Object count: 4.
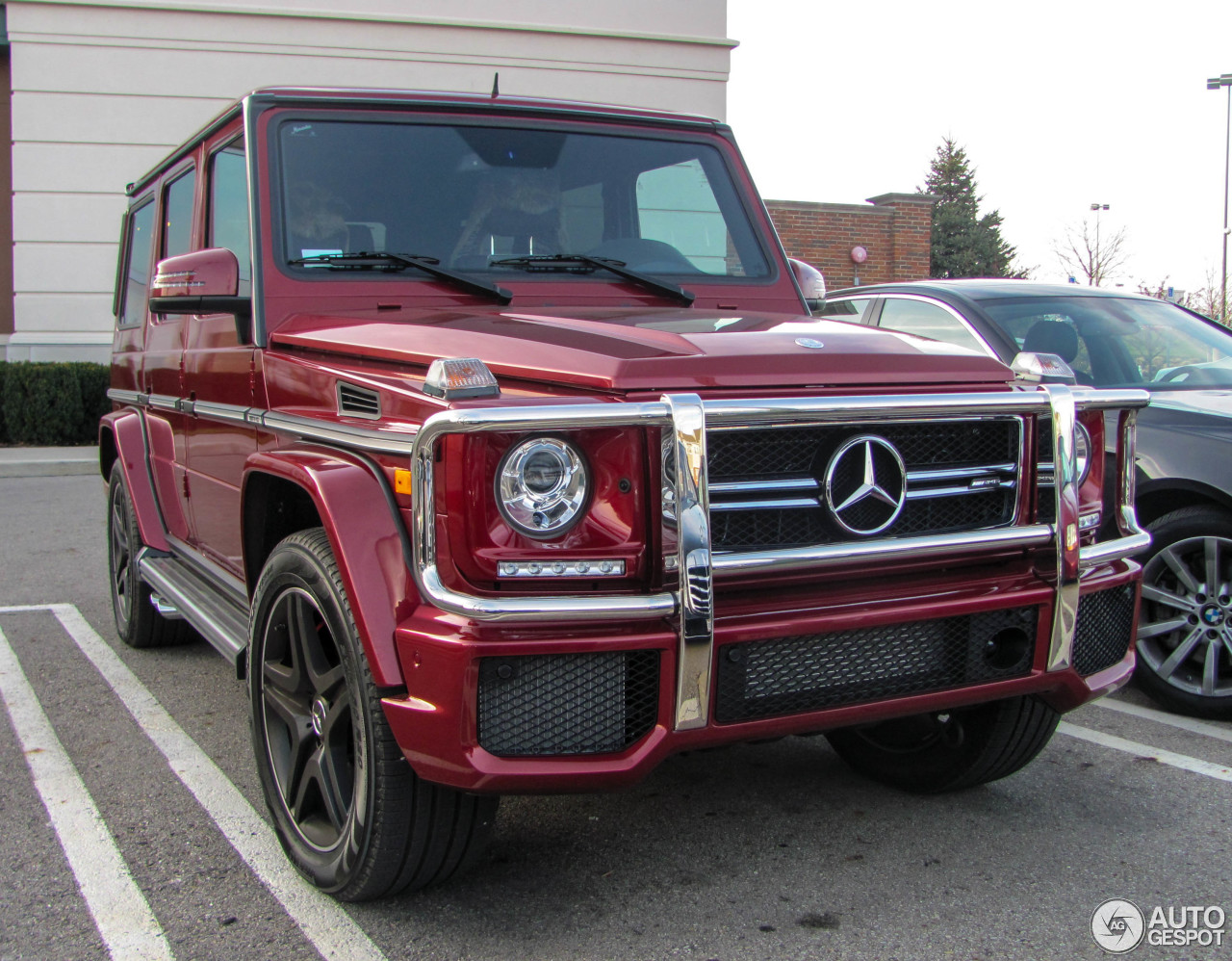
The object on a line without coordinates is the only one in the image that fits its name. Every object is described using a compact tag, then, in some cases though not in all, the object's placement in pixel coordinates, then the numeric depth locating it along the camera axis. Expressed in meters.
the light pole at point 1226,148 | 27.42
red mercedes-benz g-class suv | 2.22
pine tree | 45.66
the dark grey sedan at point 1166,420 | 4.11
